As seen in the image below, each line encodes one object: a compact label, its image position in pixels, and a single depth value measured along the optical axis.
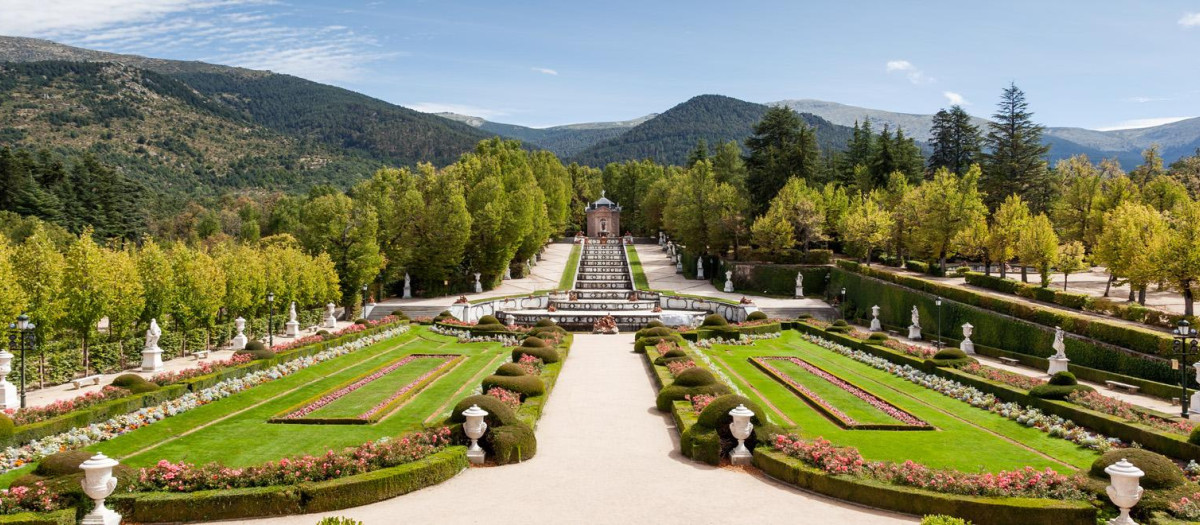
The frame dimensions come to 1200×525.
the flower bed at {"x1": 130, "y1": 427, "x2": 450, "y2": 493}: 13.39
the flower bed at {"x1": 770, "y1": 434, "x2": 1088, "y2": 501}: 12.88
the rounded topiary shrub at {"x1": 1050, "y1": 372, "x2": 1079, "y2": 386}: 20.66
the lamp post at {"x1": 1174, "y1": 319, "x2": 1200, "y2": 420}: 19.27
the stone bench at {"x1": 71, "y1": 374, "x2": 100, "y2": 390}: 25.62
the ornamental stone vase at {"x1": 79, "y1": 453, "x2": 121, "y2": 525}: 11.76
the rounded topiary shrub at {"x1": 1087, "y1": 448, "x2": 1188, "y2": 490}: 12.43
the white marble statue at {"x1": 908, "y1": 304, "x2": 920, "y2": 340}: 40.94
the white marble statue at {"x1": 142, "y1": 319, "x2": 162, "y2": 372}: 29.28
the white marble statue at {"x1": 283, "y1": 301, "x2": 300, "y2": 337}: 40.84
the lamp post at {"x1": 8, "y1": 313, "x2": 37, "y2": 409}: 20.20
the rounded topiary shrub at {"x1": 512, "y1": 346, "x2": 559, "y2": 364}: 28.27
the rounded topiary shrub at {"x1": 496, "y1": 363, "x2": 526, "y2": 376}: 22.91
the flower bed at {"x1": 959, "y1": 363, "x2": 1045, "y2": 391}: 22.41
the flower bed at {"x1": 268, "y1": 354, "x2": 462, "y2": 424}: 20.25
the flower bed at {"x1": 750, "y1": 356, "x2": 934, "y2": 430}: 19.38
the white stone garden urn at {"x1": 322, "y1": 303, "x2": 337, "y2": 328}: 43.97
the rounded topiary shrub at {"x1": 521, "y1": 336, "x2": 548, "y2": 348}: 30.39
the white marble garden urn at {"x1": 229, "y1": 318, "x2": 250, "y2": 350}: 35.75
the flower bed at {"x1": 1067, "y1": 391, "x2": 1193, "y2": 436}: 16.81
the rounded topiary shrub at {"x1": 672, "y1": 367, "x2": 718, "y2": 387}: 21.66
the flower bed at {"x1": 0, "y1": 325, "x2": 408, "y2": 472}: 15.80
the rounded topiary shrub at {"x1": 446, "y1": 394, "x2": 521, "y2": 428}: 17.08
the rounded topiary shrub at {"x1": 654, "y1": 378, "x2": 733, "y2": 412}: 20.86
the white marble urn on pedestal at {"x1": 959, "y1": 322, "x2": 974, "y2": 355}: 34.78
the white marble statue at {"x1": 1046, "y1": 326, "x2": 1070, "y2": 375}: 28.44
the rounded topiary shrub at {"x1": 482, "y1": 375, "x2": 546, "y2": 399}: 21.27
